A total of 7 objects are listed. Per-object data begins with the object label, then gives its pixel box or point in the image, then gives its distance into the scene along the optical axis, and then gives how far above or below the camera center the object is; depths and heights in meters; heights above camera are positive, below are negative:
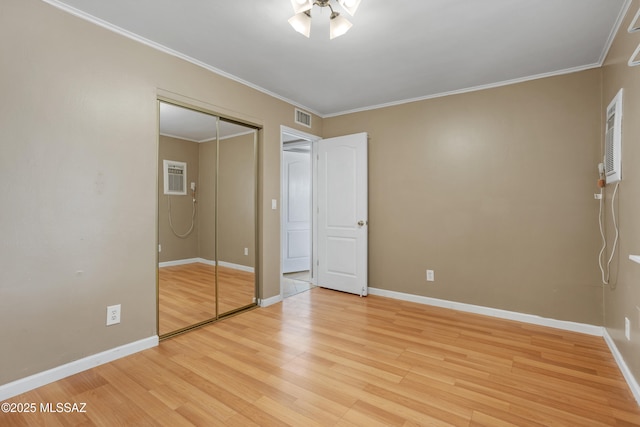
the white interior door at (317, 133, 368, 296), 4.05 -0.06
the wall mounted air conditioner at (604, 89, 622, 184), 2.21 +0.55
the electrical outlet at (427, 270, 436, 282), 3.66 -0.81
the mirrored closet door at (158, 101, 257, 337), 2.70 -0.09
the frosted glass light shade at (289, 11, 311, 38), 1.93 +1.22
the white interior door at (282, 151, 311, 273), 5.34 -0.03
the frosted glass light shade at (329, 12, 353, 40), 1.95 +1.22
